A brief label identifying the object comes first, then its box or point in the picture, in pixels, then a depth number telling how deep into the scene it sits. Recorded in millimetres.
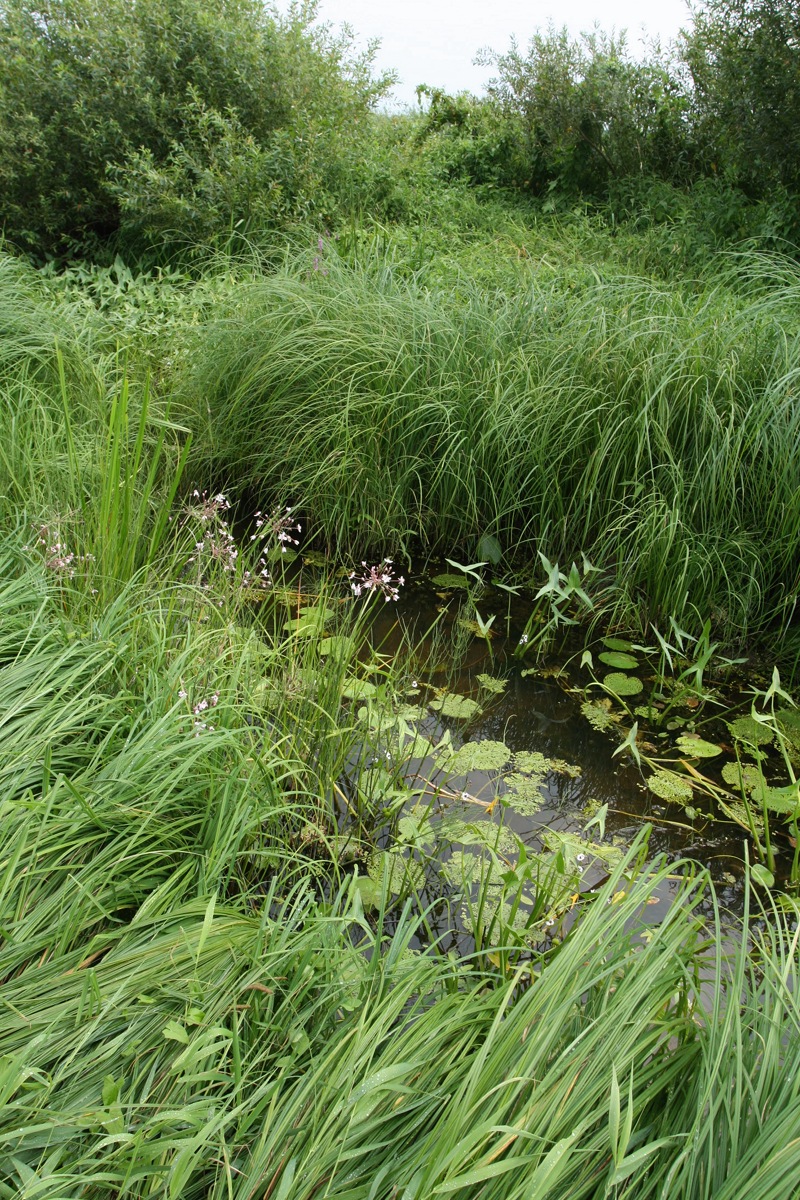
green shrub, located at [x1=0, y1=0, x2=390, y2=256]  6090
